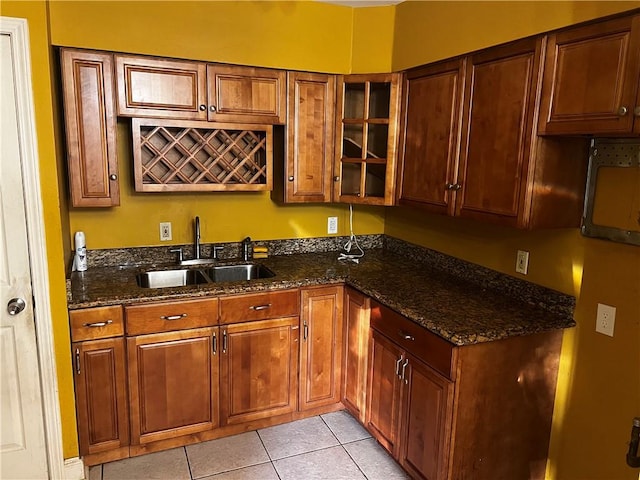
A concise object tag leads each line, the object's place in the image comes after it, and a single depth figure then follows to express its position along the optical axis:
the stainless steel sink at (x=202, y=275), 2.71
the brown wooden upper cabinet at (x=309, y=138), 2.73
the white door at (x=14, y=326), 1.90
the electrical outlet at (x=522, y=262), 2.25
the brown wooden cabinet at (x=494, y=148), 1.89
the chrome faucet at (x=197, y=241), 2.84
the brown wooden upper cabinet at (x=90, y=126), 2.26
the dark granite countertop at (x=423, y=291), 1.98
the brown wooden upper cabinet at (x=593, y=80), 1.52
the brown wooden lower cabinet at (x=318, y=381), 1.95
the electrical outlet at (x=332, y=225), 3.28
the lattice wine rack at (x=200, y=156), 2.51
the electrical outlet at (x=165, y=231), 2.83
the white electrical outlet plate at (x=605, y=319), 1.85
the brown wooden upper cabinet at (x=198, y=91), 2.36
